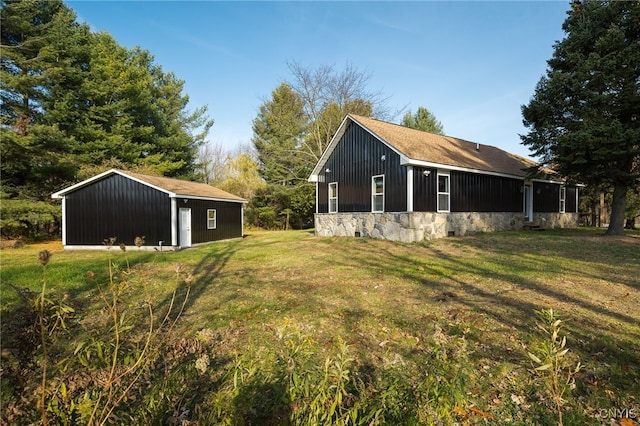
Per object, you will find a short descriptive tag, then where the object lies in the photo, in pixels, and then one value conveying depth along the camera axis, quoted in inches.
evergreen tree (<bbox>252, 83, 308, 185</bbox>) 1097.4
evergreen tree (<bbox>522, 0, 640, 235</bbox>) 454.3
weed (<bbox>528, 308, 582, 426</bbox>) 74.3
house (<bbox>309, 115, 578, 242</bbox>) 536.7
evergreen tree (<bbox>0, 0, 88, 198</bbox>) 714.8
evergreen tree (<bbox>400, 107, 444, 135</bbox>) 1330.0
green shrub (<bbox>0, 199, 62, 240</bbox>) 678.5
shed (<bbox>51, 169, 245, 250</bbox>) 573.0
